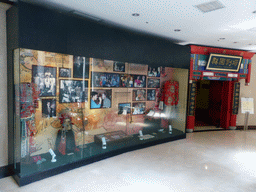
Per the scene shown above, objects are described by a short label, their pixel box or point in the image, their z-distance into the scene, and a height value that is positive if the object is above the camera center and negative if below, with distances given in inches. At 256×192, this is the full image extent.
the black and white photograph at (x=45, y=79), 137.5 +1.5
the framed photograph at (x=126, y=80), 193.8 +3.6
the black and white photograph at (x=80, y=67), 154.2 +12.4
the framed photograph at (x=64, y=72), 150.3 +7.8
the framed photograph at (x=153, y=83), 227.1 +1.8
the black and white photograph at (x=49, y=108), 146.3 -20.3
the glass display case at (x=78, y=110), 132.0 -24.0
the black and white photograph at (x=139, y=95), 210.4 -12.1
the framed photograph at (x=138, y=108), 211.3 -27.0
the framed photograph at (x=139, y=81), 209.5 +3.6
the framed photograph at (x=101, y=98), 172.7 -14.1
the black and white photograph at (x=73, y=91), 153.8 -7.3
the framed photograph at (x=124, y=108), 195.6 -25.7
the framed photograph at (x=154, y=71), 218.8 +15.2
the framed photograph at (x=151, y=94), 226.7 -12.1
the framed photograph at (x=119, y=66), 181.3 +16.5
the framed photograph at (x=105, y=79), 171.9 +3.4
